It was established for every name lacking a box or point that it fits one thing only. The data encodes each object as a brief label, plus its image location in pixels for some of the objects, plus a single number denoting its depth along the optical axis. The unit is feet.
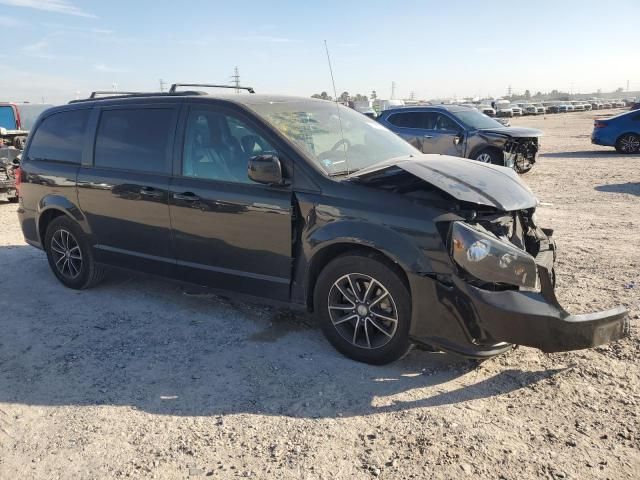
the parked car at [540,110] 229.33
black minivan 11.21
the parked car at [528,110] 224.74
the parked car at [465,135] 42.09
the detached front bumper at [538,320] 10.75
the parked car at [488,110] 153.30
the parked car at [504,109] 193.57
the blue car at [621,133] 58.14
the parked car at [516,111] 212.84
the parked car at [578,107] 255.76
